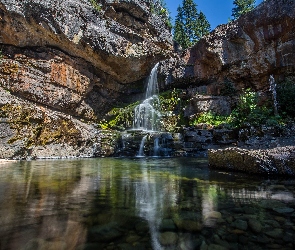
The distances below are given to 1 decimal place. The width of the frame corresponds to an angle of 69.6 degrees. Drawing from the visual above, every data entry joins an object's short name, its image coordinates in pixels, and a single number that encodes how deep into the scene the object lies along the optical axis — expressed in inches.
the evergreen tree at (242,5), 1432.0
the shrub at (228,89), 699.4
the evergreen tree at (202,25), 1328.7
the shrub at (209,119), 599.3
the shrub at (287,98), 530.3
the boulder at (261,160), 179.3
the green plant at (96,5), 747.0
